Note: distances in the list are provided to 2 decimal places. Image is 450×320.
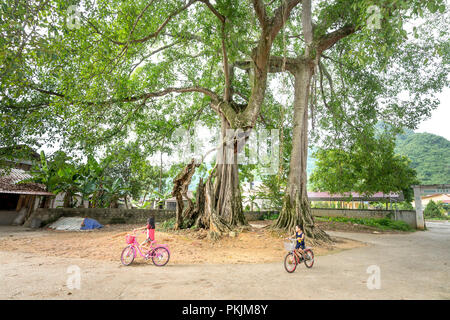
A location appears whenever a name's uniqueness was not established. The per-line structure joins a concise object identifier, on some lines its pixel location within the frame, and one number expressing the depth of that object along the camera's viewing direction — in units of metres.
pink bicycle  5.29
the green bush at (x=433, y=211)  31.33
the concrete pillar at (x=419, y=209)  17.31
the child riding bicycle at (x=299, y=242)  5.21
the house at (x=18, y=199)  12.53
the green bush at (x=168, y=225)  10.30
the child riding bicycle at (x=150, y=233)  5.63
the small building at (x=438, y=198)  37.58
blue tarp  11.85
